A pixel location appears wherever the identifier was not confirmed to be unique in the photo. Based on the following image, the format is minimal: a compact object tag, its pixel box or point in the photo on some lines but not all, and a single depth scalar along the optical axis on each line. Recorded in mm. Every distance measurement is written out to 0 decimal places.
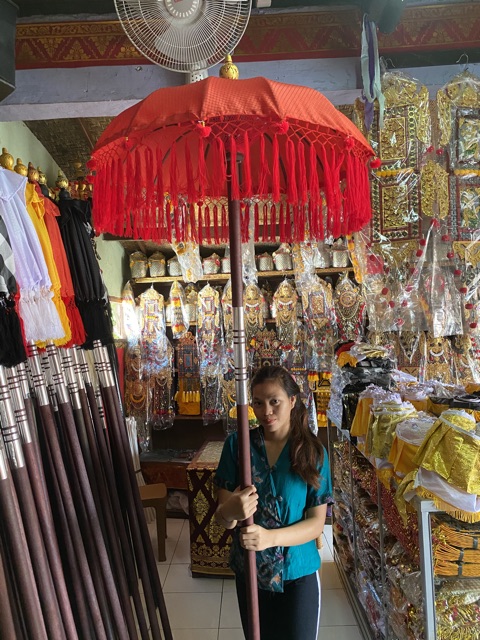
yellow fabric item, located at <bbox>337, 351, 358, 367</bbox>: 2621
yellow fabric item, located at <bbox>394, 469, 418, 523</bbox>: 1463
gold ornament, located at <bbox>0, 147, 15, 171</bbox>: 2000
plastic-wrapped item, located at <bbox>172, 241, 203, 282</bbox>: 4109
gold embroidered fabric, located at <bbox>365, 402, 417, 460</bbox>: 1801
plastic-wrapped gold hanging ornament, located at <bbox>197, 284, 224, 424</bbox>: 4402
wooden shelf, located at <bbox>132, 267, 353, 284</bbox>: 4449
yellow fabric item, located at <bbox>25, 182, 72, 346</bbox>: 1947
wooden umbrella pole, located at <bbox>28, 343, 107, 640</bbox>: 1631
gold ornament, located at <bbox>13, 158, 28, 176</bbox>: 2021
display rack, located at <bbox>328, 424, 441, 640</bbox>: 1409
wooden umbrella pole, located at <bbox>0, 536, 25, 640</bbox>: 1319
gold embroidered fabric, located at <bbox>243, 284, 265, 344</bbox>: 4348
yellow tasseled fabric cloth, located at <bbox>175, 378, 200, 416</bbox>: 4496
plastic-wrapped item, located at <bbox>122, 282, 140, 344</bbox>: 4465
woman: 1427
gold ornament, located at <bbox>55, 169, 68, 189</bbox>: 2389
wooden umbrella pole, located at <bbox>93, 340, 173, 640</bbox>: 1938
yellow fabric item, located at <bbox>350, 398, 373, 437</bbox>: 2119
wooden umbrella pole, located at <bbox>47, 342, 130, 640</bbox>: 1711
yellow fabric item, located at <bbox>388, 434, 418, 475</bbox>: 1577
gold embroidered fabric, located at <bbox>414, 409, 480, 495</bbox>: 1319
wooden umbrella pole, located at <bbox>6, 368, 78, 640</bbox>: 1556
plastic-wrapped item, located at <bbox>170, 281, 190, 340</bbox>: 4469
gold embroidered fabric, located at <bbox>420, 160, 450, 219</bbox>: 2424
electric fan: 1782
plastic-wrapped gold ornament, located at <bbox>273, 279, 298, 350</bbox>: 4363
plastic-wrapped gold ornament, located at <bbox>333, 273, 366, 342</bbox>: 4320
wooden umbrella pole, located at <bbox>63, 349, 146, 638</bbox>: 1796
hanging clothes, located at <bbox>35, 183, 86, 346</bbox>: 2045
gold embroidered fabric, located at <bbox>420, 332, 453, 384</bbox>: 2840
